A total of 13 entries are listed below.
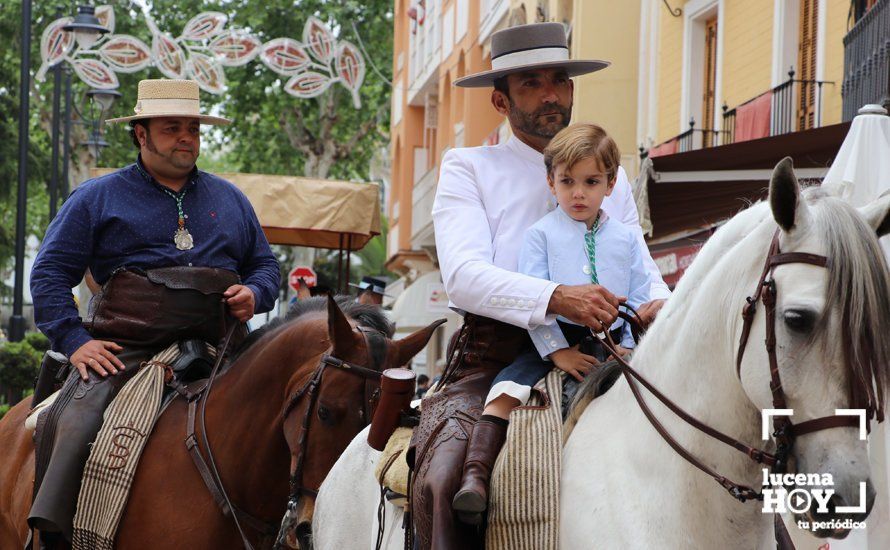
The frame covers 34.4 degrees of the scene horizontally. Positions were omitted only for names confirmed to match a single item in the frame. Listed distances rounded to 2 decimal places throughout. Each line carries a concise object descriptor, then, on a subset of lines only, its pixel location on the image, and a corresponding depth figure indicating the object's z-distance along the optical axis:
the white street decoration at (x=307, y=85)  18.62
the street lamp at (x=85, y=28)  18.75
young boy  4.71
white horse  3.55
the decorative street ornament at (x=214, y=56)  18.72
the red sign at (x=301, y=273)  25.53
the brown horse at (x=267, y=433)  6.29
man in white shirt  4.54
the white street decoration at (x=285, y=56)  19.02
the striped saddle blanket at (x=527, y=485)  4.32
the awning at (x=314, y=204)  12.23
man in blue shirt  6.81
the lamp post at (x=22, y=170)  18.47
